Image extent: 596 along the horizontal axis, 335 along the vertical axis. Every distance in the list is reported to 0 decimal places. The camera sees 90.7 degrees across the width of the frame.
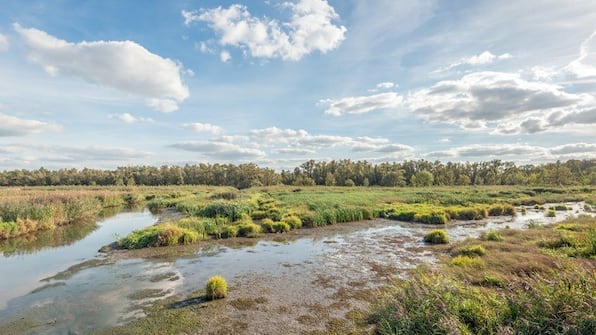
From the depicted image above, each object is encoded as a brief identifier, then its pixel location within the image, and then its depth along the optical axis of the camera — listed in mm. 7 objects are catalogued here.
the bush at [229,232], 20528
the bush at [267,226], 22297
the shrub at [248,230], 20842
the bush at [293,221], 23734
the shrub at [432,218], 26481
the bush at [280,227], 22453
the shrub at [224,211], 26206
